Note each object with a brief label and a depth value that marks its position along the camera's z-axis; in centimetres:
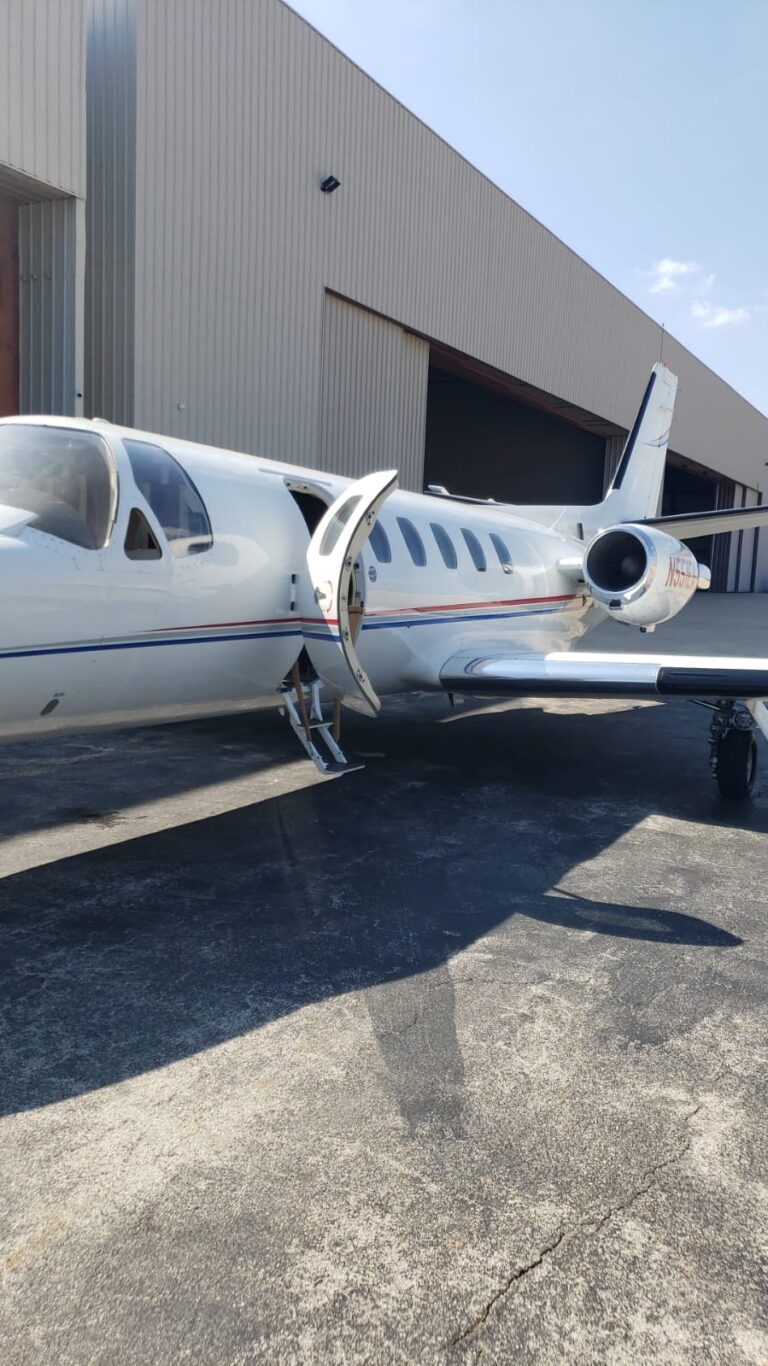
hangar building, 1098
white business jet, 484
